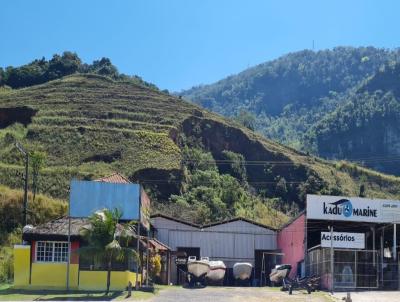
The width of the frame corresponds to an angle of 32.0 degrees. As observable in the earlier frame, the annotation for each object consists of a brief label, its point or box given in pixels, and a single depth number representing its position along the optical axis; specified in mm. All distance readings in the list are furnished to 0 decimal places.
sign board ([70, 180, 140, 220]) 37281
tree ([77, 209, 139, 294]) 34500
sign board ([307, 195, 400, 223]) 46344
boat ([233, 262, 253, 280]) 51031
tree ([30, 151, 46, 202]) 69188
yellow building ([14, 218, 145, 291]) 37656
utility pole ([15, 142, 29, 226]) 44188
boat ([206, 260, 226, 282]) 47500
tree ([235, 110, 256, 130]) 160638
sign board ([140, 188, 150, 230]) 38303
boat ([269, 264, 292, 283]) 46531
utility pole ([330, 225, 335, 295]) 39047
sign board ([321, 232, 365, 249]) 41594
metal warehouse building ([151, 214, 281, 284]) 56750
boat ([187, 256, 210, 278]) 44875
